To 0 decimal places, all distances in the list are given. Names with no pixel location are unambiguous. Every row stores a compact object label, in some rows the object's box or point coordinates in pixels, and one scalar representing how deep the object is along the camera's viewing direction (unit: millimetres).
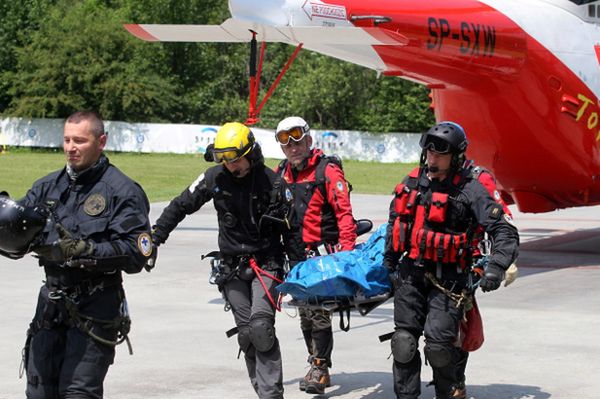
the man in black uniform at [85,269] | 7874
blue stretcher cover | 10361
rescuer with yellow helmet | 10406
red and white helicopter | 17918
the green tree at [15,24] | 93218
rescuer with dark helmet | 9827
